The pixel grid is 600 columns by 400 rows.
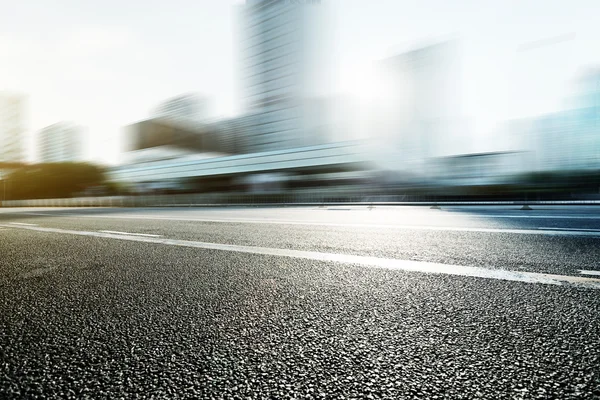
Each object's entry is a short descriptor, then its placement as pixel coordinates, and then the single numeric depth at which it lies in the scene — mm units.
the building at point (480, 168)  26602
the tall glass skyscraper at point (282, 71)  63663
